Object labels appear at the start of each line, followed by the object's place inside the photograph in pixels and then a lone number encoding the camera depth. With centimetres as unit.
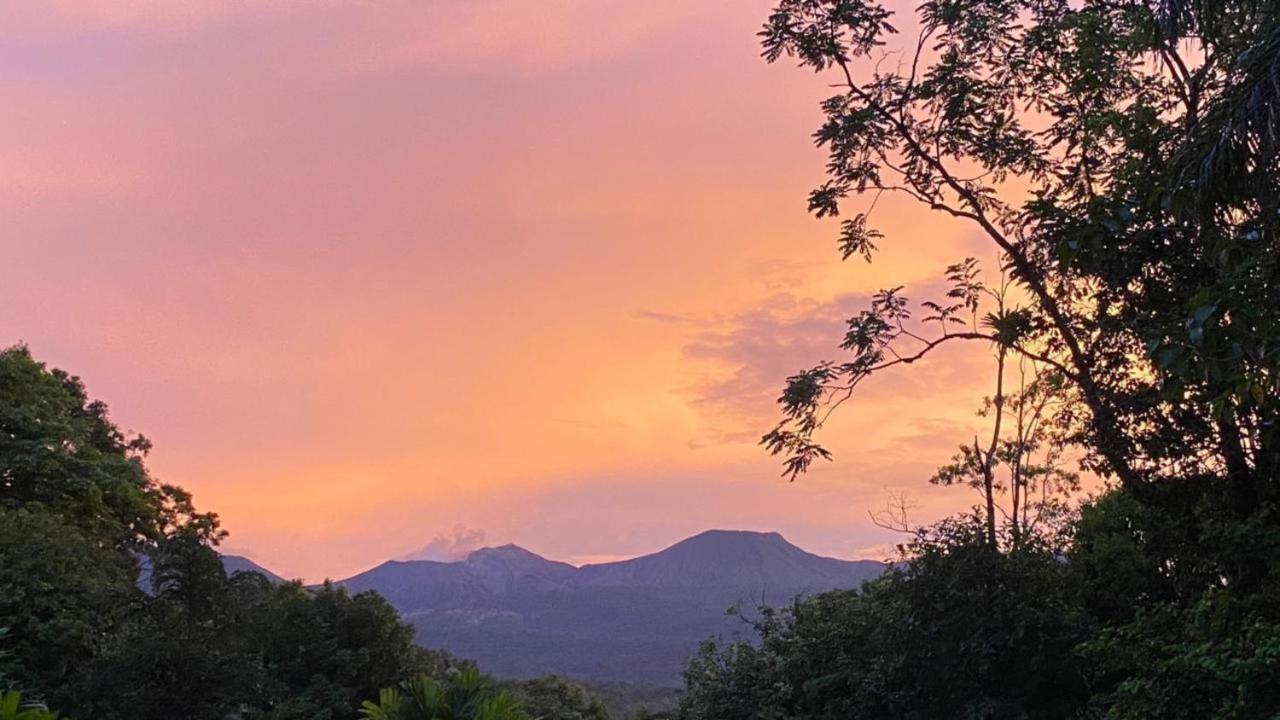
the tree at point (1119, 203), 643
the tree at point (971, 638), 1079
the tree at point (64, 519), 1689
